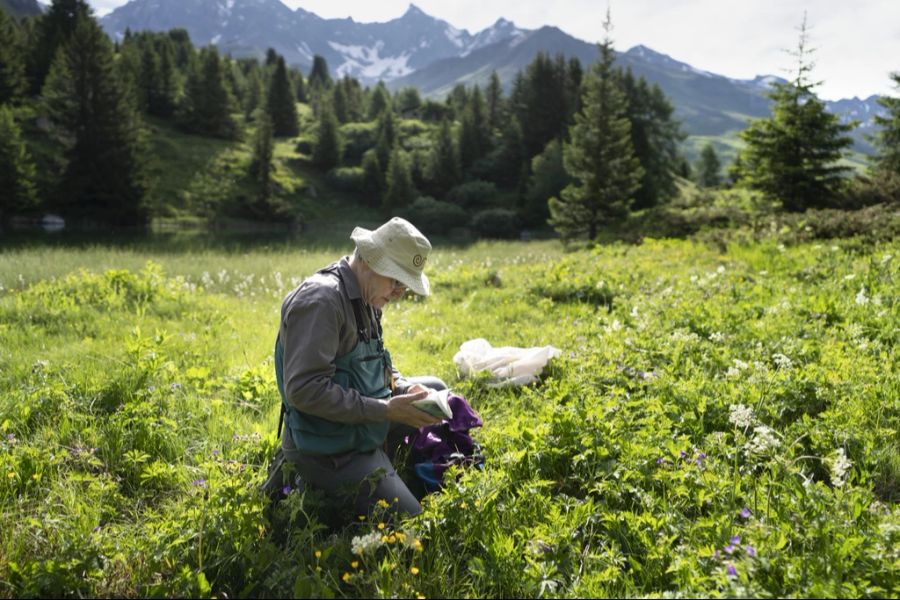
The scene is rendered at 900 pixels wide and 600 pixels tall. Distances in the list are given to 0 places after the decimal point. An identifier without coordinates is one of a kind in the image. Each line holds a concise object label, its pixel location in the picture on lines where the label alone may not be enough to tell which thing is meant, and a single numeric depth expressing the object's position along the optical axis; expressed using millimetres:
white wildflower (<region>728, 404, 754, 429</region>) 3301
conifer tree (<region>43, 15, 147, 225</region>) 43156
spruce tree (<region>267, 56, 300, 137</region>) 84750
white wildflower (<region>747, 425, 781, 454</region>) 3105
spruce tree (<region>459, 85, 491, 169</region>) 66500
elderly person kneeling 3248
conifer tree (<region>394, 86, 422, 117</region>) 102594
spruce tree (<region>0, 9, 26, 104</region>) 50938
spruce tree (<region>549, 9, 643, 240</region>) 27562
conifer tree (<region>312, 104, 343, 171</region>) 70875
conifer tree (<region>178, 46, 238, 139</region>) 68562
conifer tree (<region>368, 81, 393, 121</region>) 96250
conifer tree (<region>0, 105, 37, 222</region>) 36969
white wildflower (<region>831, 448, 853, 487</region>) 2953
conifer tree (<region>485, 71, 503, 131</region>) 76575
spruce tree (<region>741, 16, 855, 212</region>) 18969
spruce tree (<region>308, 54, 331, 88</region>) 118938
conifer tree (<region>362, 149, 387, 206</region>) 64438
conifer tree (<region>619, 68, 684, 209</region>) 43781
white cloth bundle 5969
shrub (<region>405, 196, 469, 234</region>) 54031
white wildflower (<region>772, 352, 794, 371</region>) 4574
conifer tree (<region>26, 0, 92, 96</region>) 59856
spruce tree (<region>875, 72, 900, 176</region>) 22288
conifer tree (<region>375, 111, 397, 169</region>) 66625
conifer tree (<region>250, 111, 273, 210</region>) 55281
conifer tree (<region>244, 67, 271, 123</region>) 88000
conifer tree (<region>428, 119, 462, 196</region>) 62375
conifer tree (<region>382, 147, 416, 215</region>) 60281
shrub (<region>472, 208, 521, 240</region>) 50438
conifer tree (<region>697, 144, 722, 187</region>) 75250
